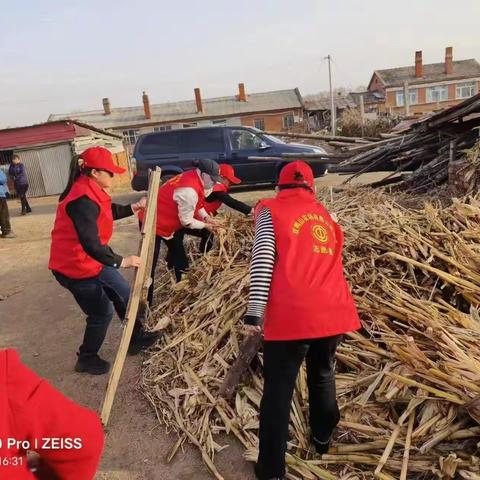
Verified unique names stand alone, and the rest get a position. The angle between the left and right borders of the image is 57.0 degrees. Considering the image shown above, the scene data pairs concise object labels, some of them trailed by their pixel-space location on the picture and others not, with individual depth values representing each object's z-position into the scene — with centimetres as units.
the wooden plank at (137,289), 331
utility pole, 3222
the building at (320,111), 4209
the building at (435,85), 4812
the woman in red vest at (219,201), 545
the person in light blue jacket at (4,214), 1029
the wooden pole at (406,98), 2148
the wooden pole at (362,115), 2654
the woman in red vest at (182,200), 475
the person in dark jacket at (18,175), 1360
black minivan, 1277
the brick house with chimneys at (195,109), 4375
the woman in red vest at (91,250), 340
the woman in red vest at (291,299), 235
